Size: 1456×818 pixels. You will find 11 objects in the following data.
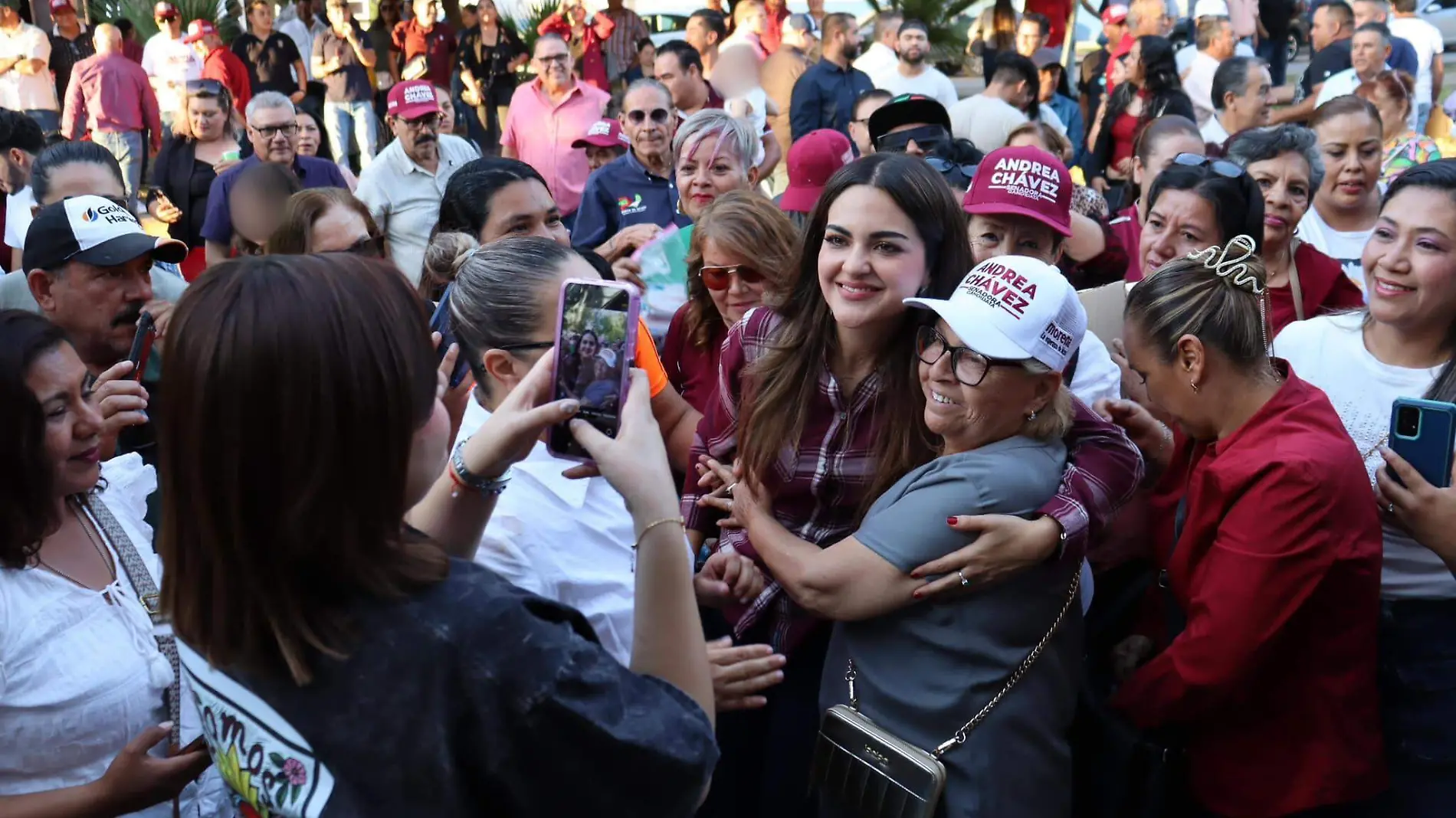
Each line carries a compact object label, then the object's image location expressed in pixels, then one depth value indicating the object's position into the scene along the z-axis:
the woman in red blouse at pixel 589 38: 12.21
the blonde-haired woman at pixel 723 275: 3.26
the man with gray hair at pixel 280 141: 6.53
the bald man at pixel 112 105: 9.84
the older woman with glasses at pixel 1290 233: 3.68
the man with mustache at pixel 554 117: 7.82
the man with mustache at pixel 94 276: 3.25
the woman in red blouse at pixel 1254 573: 2.22
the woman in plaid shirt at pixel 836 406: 2.48
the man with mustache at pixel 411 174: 6.12
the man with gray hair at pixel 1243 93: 6.47
